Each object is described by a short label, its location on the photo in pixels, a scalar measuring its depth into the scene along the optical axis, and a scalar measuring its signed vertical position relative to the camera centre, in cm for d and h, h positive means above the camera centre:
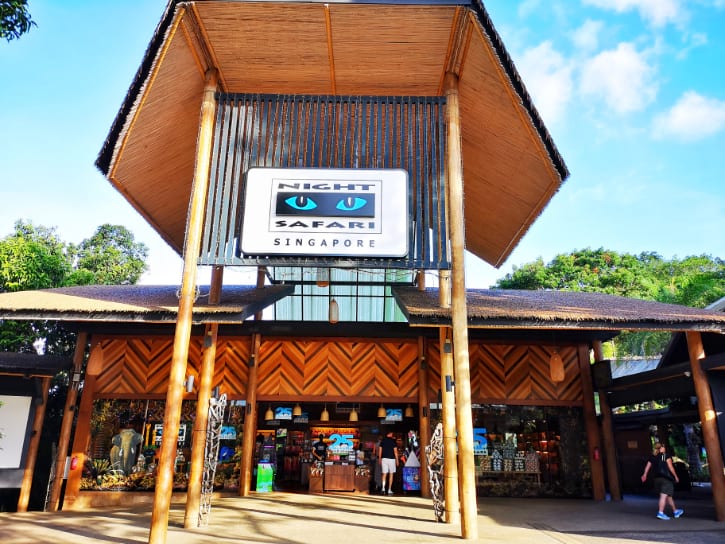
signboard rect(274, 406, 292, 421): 1177 +28
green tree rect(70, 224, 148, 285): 1922 +641
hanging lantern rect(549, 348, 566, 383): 1002 +120
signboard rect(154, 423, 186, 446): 1121 -21
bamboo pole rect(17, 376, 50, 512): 955 -51
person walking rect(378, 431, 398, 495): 1136 -70
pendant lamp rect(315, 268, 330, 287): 1582 +487
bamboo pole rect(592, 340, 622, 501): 1077 -40
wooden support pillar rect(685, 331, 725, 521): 767 +17
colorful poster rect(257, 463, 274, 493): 1089 -112
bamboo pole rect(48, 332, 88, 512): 1023 -1
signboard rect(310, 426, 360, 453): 1232 -26
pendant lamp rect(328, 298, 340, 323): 955 +210
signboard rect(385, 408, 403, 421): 1151 +28
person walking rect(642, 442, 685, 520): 819 -76
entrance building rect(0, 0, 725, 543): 707 +258
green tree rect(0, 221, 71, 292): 1422 +446
